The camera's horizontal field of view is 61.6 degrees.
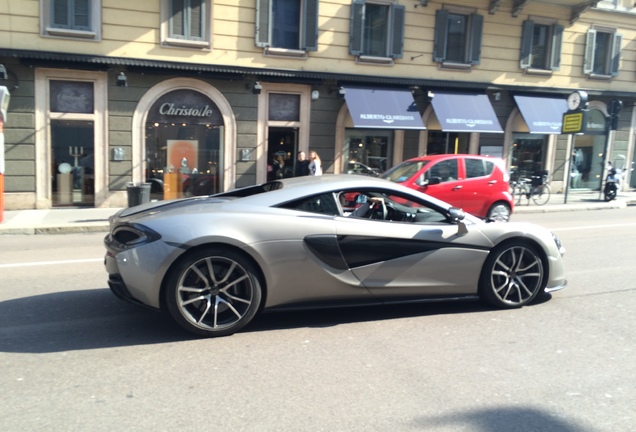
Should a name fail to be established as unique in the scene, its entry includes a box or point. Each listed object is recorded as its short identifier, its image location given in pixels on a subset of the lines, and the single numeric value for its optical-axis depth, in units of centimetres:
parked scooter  1877
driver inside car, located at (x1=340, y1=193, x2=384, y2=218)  530
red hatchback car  1175
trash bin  1295
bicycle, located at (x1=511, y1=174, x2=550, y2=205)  1789
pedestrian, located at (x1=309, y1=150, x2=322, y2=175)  1509
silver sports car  456
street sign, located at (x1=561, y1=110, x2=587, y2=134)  1741
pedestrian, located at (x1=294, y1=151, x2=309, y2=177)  1548
